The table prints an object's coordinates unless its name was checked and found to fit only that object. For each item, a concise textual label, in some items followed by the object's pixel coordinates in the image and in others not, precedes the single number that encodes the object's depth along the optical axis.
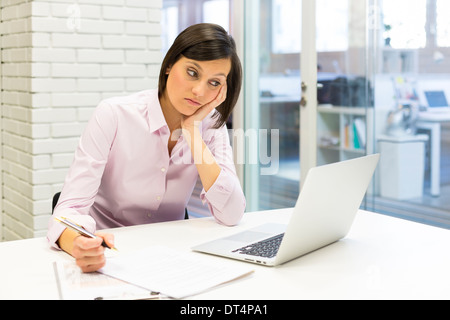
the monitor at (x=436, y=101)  2.87
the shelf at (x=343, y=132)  3.28
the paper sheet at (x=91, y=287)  1.08
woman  1.74
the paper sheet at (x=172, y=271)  1.14
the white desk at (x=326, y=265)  1.14
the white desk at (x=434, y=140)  2.93
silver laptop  1.26
